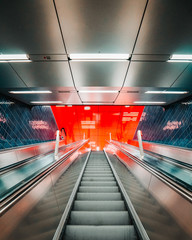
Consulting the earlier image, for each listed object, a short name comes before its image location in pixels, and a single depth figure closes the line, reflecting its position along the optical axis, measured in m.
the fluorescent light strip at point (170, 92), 5.15
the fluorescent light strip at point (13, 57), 2.91
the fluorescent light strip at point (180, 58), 2.91
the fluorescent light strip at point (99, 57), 2.93
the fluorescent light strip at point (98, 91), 4.97
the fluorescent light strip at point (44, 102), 6.76
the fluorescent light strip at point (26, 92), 5.20
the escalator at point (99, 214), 1.54
